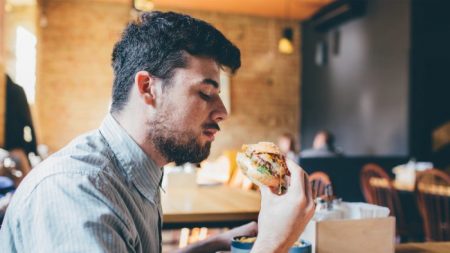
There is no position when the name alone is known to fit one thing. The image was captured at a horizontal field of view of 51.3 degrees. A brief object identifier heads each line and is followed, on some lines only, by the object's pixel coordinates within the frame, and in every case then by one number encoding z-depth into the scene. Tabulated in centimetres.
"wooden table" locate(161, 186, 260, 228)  216
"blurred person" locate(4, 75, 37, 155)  421
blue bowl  112
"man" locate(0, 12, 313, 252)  86
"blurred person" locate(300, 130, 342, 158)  558
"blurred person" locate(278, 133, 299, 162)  657
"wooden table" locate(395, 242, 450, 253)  139
